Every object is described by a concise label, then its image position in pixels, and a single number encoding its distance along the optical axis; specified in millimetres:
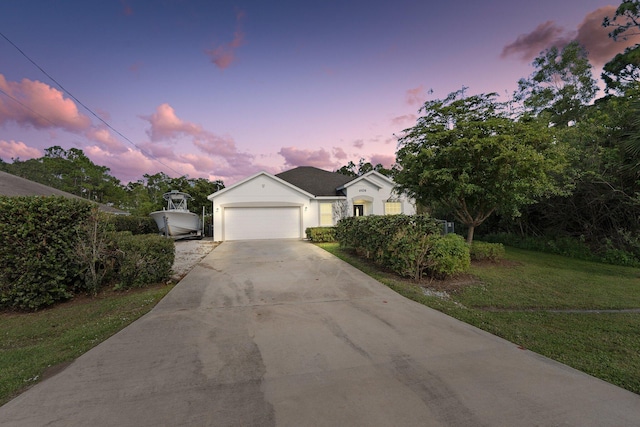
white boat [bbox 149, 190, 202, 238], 17669
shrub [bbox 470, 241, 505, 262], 9484
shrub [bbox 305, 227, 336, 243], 15164
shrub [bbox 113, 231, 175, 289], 6191
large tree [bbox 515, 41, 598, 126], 22281
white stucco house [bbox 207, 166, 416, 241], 17188
